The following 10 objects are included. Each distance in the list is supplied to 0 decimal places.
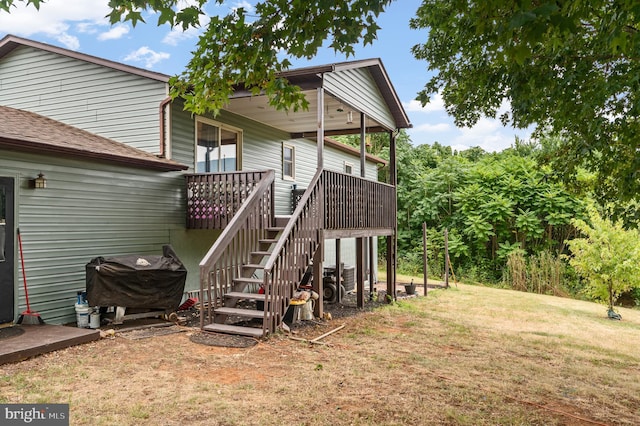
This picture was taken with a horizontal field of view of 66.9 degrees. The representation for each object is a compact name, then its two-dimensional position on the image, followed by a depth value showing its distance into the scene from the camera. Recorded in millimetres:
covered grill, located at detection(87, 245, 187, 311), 7191
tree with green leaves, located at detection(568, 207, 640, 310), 12031
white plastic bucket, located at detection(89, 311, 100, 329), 7301
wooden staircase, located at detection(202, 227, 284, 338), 7008
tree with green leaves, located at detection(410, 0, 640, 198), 4668
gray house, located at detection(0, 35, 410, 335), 7266
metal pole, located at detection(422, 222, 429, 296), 14077
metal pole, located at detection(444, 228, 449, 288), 16367
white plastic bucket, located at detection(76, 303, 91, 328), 7371
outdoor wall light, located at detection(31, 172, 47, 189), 7215
